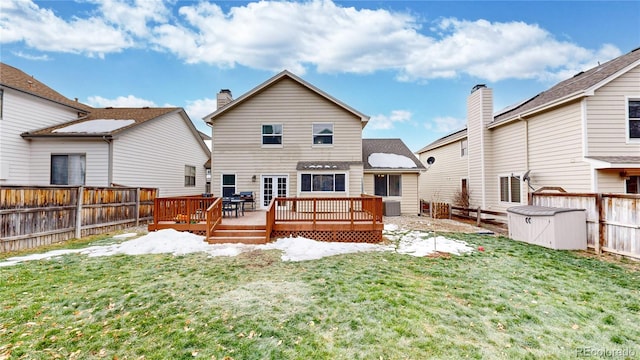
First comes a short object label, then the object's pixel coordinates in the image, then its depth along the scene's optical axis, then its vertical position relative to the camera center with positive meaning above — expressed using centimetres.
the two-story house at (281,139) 1433 +265
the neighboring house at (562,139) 948 +200
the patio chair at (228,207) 1086 -80
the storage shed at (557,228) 795 -122
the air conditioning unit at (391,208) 1540 -115
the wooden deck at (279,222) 874 -116
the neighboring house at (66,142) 1207 +223
